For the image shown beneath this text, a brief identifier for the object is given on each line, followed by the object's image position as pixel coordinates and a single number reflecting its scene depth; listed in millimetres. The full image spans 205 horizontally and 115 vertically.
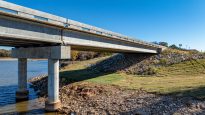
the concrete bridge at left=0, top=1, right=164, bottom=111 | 10877
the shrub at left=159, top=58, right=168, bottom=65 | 27703
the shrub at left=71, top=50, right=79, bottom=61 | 49031
